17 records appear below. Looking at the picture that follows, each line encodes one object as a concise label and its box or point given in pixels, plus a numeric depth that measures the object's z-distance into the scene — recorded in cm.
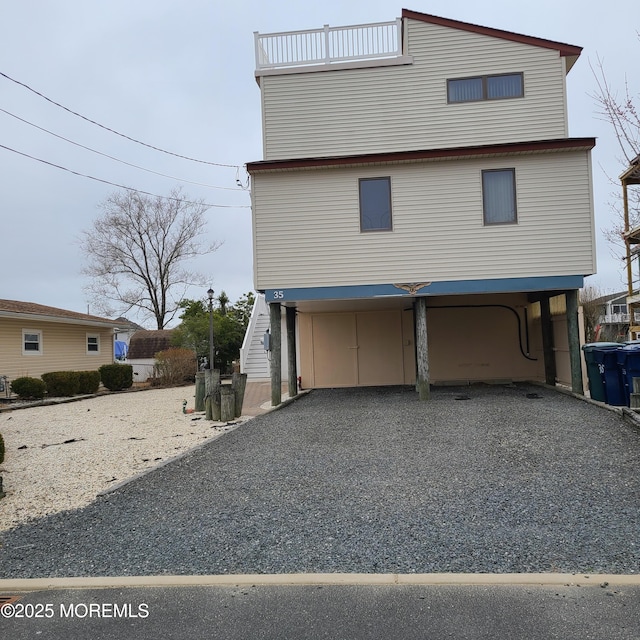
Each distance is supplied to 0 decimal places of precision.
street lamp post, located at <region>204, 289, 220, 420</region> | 1089
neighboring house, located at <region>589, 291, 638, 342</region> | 3163
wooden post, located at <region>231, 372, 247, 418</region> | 1076
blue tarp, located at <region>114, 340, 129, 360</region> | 4098
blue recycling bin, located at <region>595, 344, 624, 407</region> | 934
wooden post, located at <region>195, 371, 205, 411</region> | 1262
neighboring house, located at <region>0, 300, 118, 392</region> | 1777
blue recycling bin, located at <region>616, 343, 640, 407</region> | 880
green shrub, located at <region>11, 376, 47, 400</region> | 1614
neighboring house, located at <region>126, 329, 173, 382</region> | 3180
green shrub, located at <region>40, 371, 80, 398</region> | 1719
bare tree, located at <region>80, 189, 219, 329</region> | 3741
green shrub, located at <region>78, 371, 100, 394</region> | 1814
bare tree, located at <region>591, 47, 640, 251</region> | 1066
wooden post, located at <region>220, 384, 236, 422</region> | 1059
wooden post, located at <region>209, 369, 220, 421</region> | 1083
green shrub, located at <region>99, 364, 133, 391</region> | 1994
